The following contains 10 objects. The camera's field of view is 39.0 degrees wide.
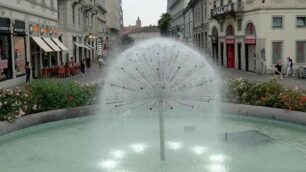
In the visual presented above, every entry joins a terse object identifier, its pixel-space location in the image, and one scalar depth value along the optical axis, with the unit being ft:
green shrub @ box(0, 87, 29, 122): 40.65
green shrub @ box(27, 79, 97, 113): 46.34
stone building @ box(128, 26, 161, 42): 636.48
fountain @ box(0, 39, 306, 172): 30.96
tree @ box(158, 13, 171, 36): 378.12
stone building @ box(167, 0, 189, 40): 287.69
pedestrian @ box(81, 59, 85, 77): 119.33
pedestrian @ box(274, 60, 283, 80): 84.48
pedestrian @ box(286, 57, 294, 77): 101.30
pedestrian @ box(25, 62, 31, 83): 94.55
